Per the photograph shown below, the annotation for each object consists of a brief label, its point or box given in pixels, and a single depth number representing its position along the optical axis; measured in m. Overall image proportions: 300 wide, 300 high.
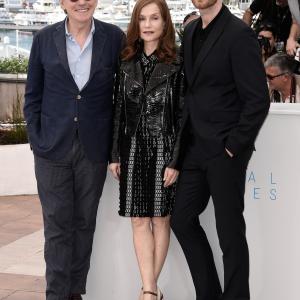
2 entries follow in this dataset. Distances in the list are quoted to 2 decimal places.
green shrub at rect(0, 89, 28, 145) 7.69
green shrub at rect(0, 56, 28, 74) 10.35
